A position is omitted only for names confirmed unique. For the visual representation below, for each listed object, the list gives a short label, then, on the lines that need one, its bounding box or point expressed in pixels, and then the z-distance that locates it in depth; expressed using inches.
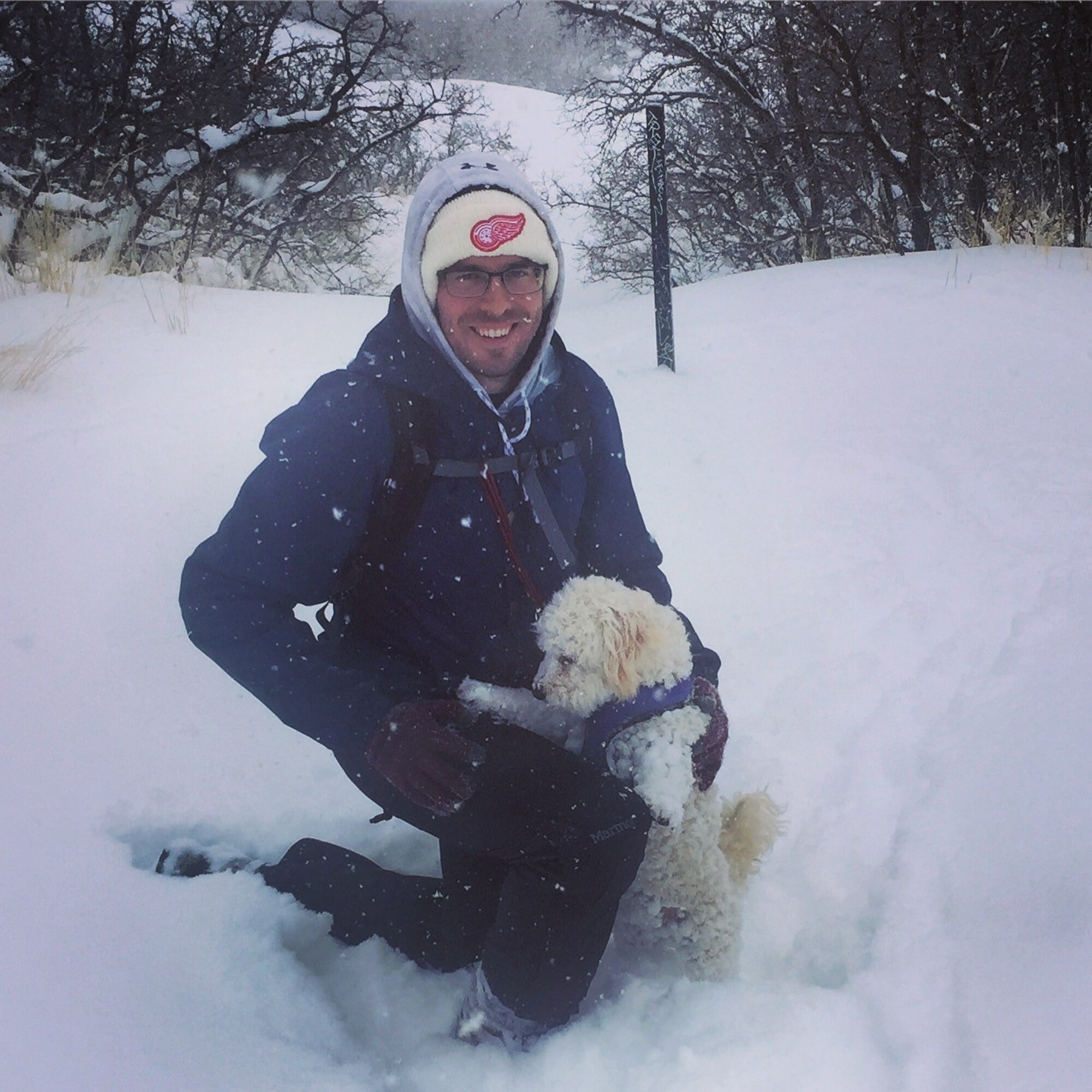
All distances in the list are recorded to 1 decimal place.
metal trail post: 176.7
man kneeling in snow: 59.5
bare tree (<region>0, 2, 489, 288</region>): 269.9
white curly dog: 65.9
